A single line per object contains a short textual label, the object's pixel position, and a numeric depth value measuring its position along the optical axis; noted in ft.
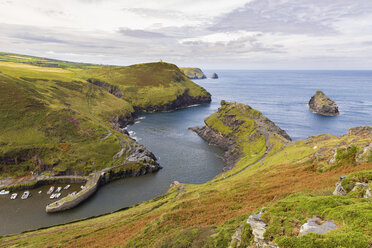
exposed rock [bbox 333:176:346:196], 81.63
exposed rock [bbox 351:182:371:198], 70.95
